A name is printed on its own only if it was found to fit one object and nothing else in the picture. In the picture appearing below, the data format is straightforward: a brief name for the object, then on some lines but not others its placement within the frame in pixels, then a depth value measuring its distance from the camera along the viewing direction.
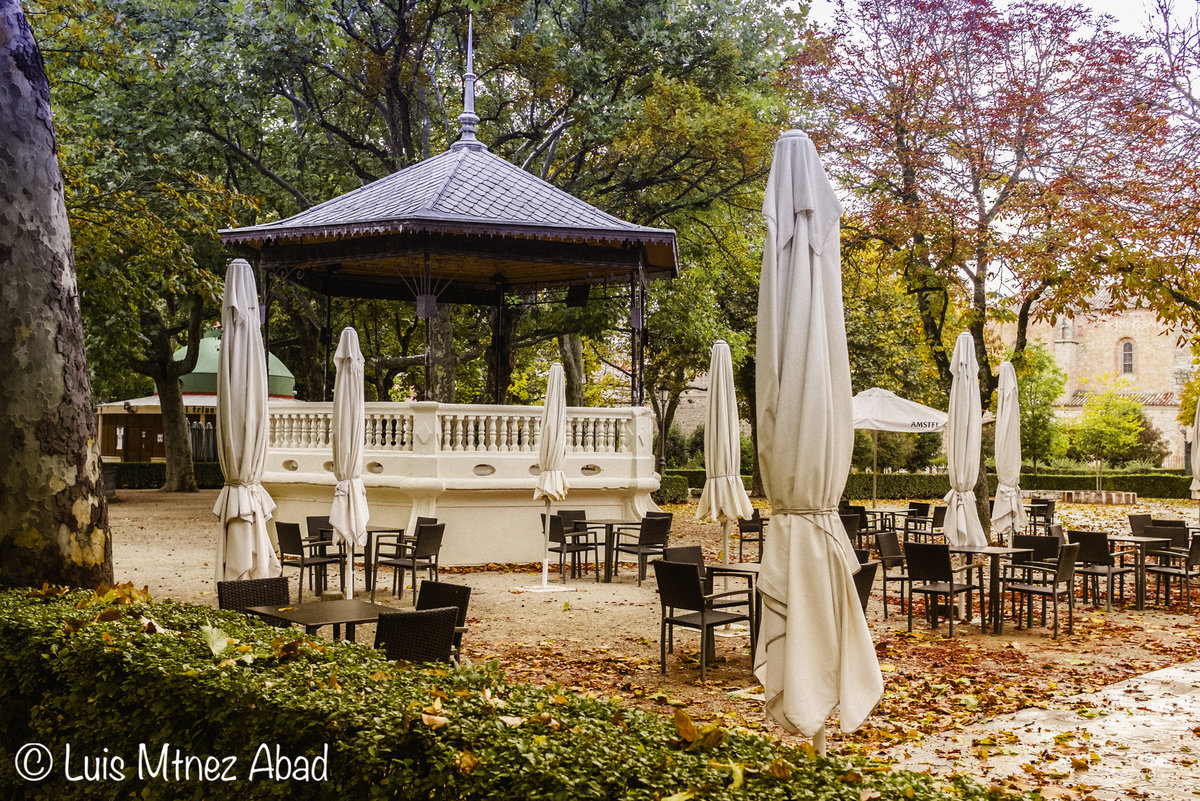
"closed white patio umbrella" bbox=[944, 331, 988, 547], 11.66
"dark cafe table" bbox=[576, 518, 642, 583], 13.80
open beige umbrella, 22.08
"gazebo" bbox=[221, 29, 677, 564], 15.57
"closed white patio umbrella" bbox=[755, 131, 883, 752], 4.61
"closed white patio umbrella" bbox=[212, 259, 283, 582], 8.56
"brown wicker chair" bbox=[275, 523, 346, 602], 11.05
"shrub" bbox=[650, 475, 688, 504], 28.58
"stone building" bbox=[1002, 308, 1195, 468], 55.41
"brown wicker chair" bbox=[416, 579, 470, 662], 7.05
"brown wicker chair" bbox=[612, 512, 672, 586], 13.38
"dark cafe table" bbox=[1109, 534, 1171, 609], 11.77
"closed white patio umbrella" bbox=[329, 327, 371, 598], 10.81
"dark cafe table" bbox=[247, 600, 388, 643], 6.51
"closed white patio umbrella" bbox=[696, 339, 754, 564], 11.03
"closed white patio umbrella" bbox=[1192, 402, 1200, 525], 14.22
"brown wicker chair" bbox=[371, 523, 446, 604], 11.26
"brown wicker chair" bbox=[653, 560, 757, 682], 8.00
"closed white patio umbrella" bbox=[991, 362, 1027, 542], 14.08
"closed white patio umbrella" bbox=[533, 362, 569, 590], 12.93
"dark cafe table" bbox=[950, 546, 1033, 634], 10.00
